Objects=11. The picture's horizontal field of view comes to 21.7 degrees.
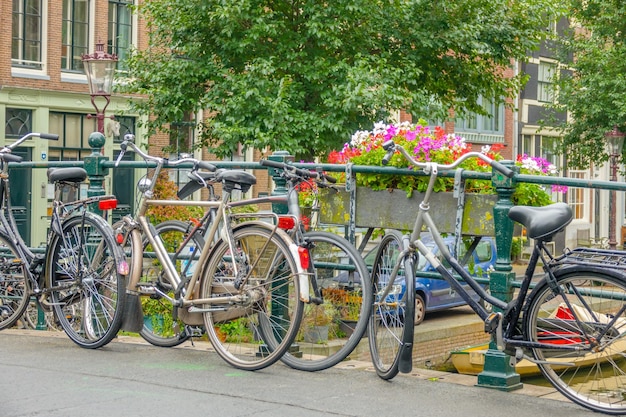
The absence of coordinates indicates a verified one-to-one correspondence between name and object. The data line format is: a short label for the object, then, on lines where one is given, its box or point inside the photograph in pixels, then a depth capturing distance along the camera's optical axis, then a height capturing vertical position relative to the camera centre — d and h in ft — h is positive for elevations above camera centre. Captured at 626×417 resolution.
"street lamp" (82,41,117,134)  96.14 +7.59
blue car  71.24 -4.67
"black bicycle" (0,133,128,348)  33.85 -1.49
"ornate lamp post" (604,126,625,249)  133.71 +5.30
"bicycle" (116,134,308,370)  29.67 -1.50
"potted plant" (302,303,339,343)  34.54 -2.58
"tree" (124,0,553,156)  101.66 +9.65
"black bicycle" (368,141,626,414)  24.99 -1.71
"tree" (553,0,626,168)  135.77 +10.66
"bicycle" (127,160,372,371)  29.57 -1.24
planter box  32.28 -0.09
